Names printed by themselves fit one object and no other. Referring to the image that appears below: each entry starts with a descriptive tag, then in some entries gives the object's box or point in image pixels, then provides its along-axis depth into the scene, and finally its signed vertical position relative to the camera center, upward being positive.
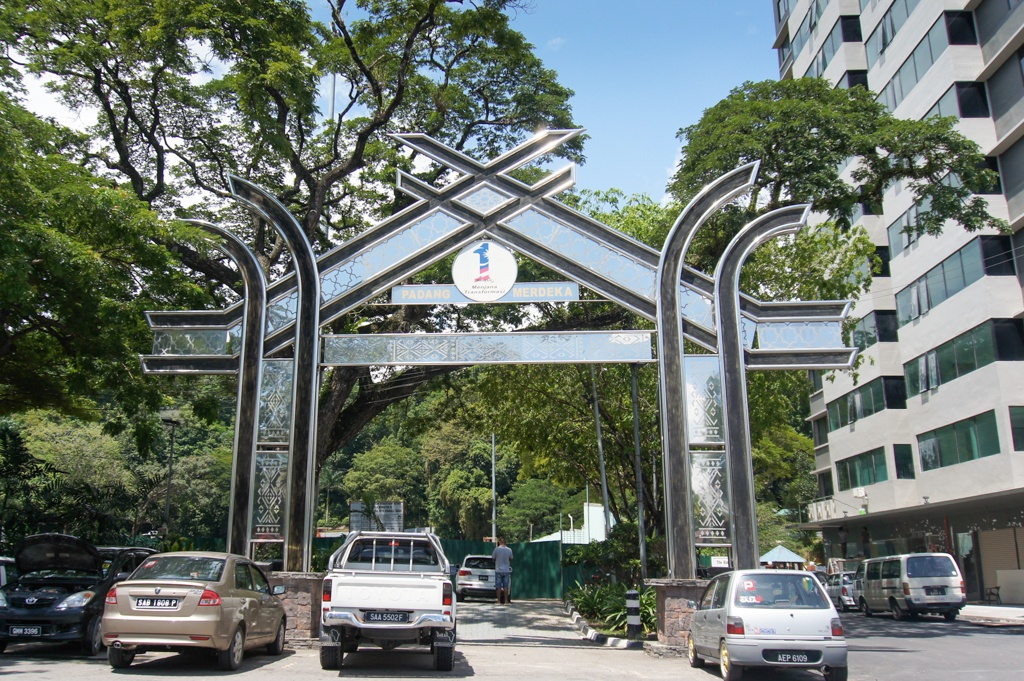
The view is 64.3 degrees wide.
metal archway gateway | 13.59 +3.61
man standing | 22.38 -0.66
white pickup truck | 9.69 -0.77
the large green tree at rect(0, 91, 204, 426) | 12.31 +4.67
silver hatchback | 9.58 -0.99
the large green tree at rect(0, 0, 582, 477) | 17.22 +10.37
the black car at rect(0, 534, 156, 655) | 11.14 -0.57
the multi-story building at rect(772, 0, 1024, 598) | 25.48 +6.98
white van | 20.25 -1.15
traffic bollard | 14.03 -1.22
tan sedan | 9.28 -0.69
